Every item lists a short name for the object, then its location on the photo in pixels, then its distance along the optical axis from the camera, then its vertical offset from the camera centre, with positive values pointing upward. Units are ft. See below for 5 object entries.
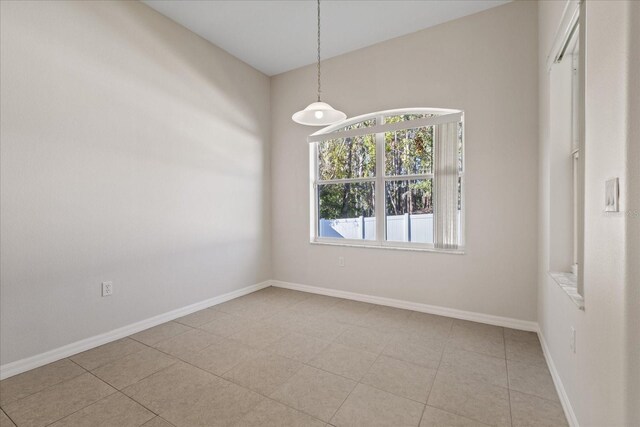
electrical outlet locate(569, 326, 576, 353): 5.33 -2.38
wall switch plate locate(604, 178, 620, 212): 3.40 +0.18
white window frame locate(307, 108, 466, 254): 10.64 +1.53
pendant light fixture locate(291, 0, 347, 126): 7.85 +2.63
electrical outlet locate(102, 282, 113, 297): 8.73 -2.27
